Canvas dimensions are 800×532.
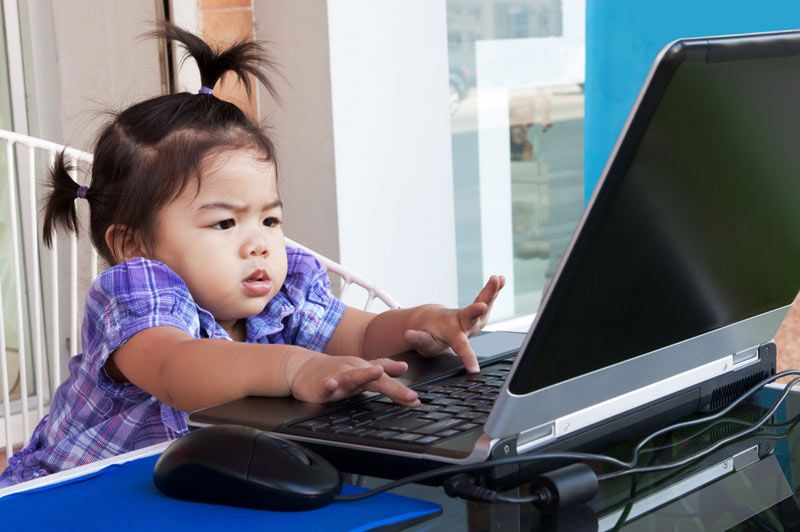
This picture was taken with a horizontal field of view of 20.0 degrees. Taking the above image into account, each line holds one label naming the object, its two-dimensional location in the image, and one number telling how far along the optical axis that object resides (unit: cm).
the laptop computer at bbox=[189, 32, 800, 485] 129
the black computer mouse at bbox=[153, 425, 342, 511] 134
